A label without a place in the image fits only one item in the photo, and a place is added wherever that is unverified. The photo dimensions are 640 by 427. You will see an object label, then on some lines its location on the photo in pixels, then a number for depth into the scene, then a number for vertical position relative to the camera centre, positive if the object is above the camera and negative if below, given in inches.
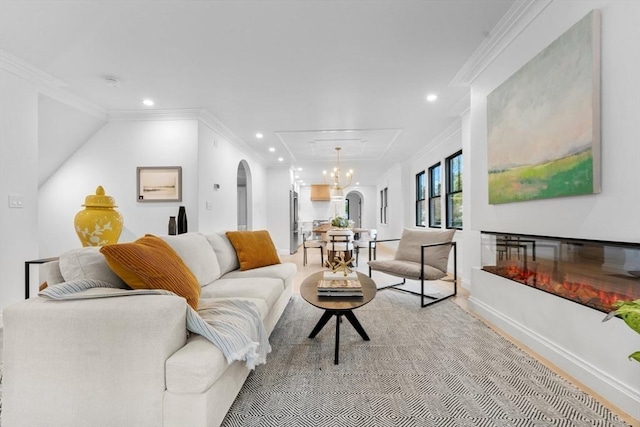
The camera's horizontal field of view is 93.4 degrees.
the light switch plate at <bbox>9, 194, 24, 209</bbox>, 115.6 +4.3
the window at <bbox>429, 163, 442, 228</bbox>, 240.2 +14.9
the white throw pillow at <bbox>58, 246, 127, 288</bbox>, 62.3 -11.6
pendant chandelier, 280.1 +51.2
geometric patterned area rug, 60.7 -41.1
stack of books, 88.7 -22.7
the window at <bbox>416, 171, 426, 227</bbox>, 283.6 +12.1
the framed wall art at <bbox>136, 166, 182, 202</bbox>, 171.2 +16.1
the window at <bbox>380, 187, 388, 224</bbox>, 450.3 +11.7
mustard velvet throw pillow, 128.7 -16.2
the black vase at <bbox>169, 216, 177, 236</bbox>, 163.8 -6.9
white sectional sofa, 49.3 -25.6
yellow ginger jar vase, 115.6 -3.5
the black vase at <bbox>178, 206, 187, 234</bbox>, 164.2 -4.7
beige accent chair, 135.7 -23.8
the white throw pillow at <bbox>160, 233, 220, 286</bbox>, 96.5 -14.4
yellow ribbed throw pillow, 61.9 -12.2
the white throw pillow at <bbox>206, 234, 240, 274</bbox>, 119.9 -16.3
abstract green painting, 66.9 +24.5
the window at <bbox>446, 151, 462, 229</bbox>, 201.8 +15.5
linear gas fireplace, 63.2 -14.0
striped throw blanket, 54.5 -22.9
